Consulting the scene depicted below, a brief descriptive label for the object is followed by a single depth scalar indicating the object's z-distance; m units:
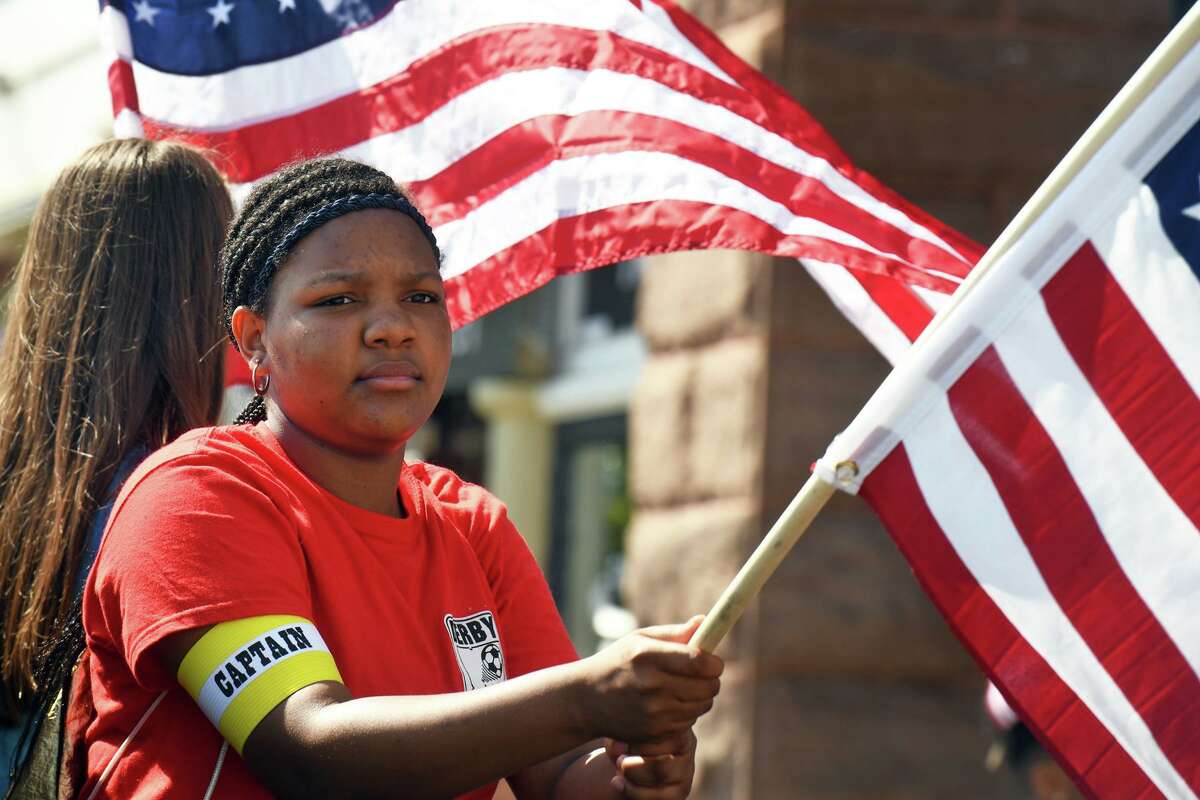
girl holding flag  3.11
